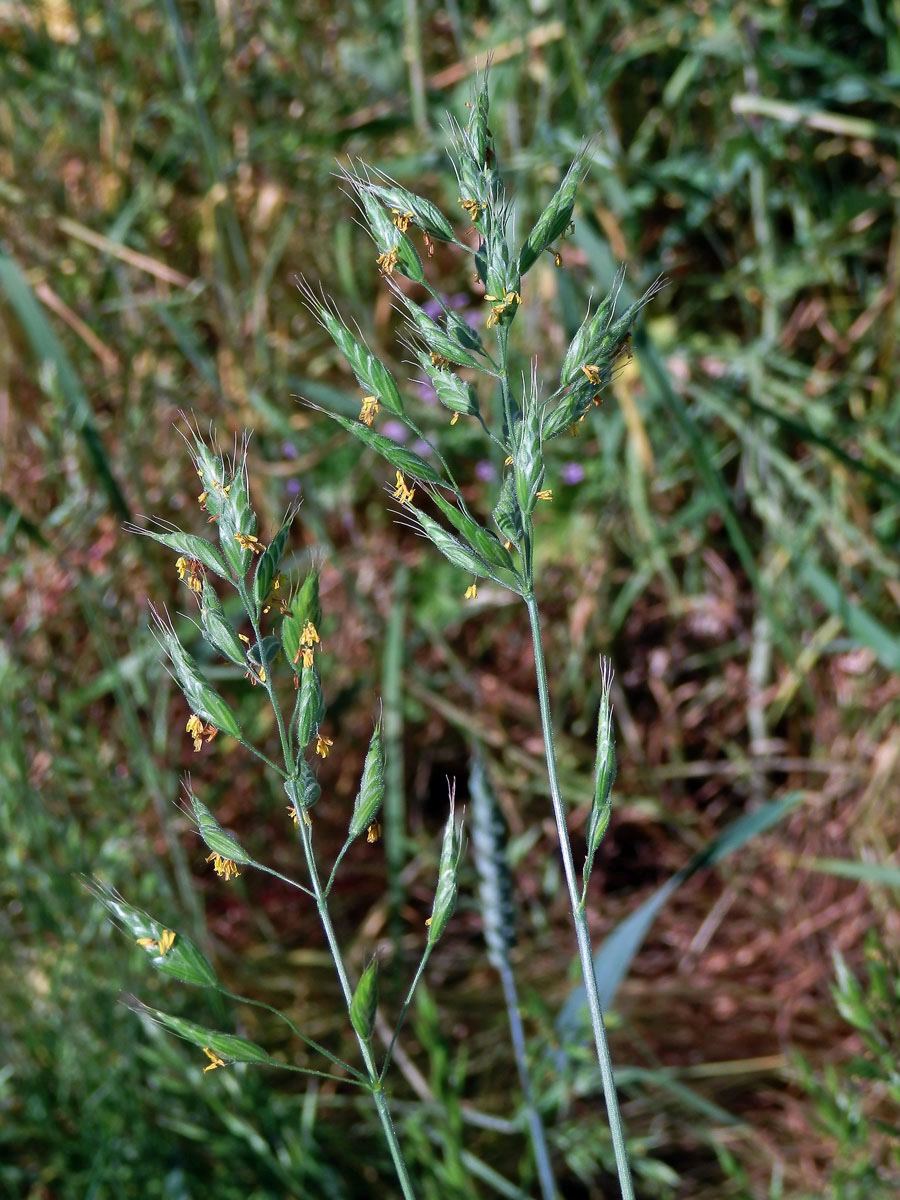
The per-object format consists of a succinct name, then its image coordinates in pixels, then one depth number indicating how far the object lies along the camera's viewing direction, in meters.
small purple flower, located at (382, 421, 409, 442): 2.04
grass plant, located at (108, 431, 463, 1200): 0.56
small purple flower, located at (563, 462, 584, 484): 2.01
